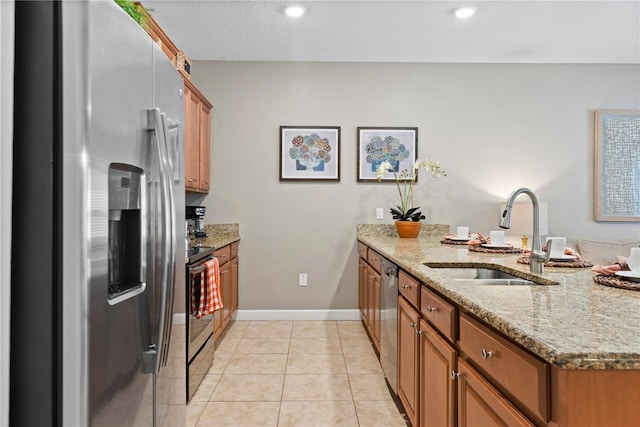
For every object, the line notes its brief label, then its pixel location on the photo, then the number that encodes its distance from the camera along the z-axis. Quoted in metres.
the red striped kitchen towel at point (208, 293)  2.48
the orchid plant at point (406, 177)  3.90
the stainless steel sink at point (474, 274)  1.99
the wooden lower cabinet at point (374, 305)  2.93
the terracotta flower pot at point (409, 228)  3.73
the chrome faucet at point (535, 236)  1.67
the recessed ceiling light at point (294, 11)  2.98
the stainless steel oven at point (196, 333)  2.29
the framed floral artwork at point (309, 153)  4.11
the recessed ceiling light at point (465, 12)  3.01
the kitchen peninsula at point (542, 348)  0.76
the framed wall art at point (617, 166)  4.13
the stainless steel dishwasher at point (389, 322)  2.26
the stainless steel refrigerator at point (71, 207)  0.84
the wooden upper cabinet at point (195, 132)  3.09
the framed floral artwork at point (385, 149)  4.13
